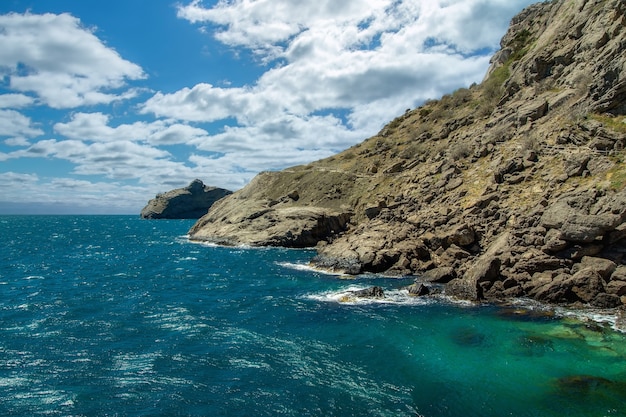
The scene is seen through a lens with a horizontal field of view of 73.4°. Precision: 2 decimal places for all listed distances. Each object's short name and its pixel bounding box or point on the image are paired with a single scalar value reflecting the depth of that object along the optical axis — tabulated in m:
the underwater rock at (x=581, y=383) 18.03
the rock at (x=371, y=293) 35.03
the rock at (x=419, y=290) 35.12
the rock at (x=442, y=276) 39.34
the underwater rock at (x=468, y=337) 24.03
